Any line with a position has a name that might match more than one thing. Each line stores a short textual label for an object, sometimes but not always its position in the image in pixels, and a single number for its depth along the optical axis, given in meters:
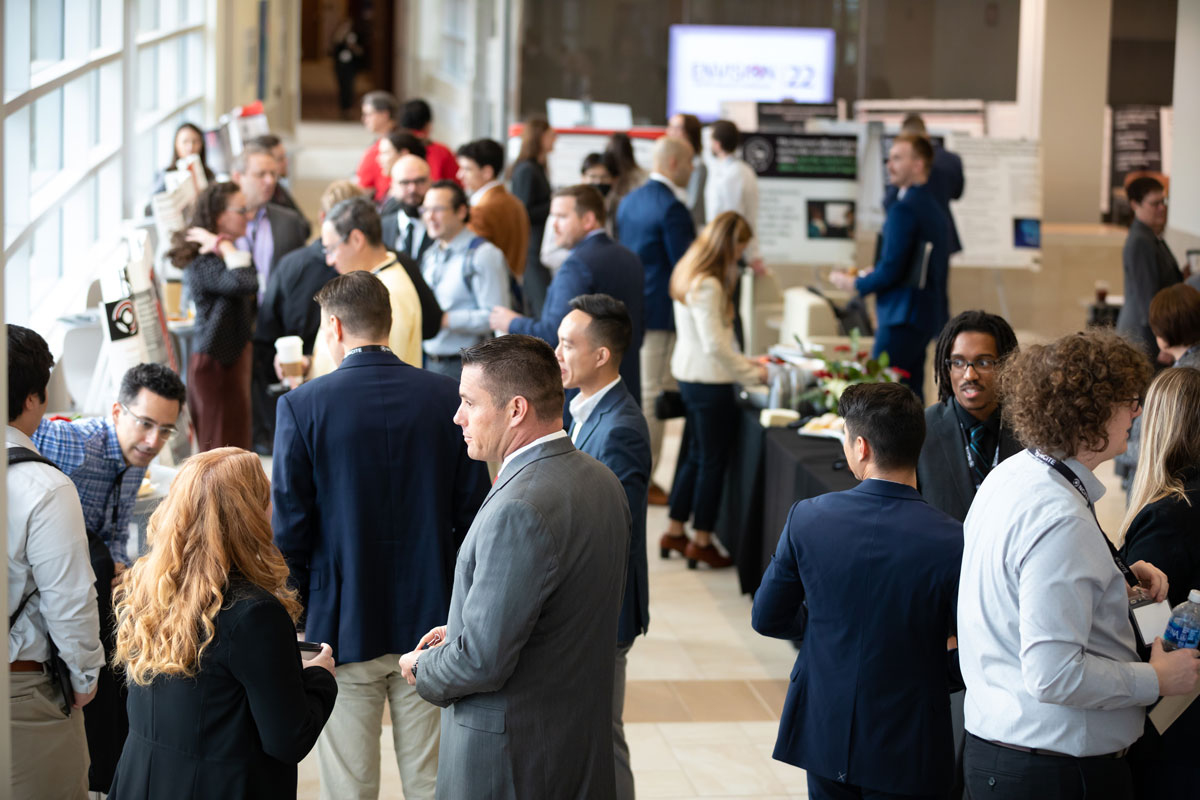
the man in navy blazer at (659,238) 13.80
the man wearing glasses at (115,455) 6.28
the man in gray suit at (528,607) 4.52
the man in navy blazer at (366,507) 6.20
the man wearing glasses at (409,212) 12.02
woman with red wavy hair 4.42
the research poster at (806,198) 20.05
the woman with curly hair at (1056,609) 4.26
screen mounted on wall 29.87
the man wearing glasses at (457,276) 10.83
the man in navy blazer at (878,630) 5.12
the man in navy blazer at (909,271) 13.55
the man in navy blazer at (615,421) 6.55
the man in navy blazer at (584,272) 10.39
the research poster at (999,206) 21.44
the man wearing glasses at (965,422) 6.62
